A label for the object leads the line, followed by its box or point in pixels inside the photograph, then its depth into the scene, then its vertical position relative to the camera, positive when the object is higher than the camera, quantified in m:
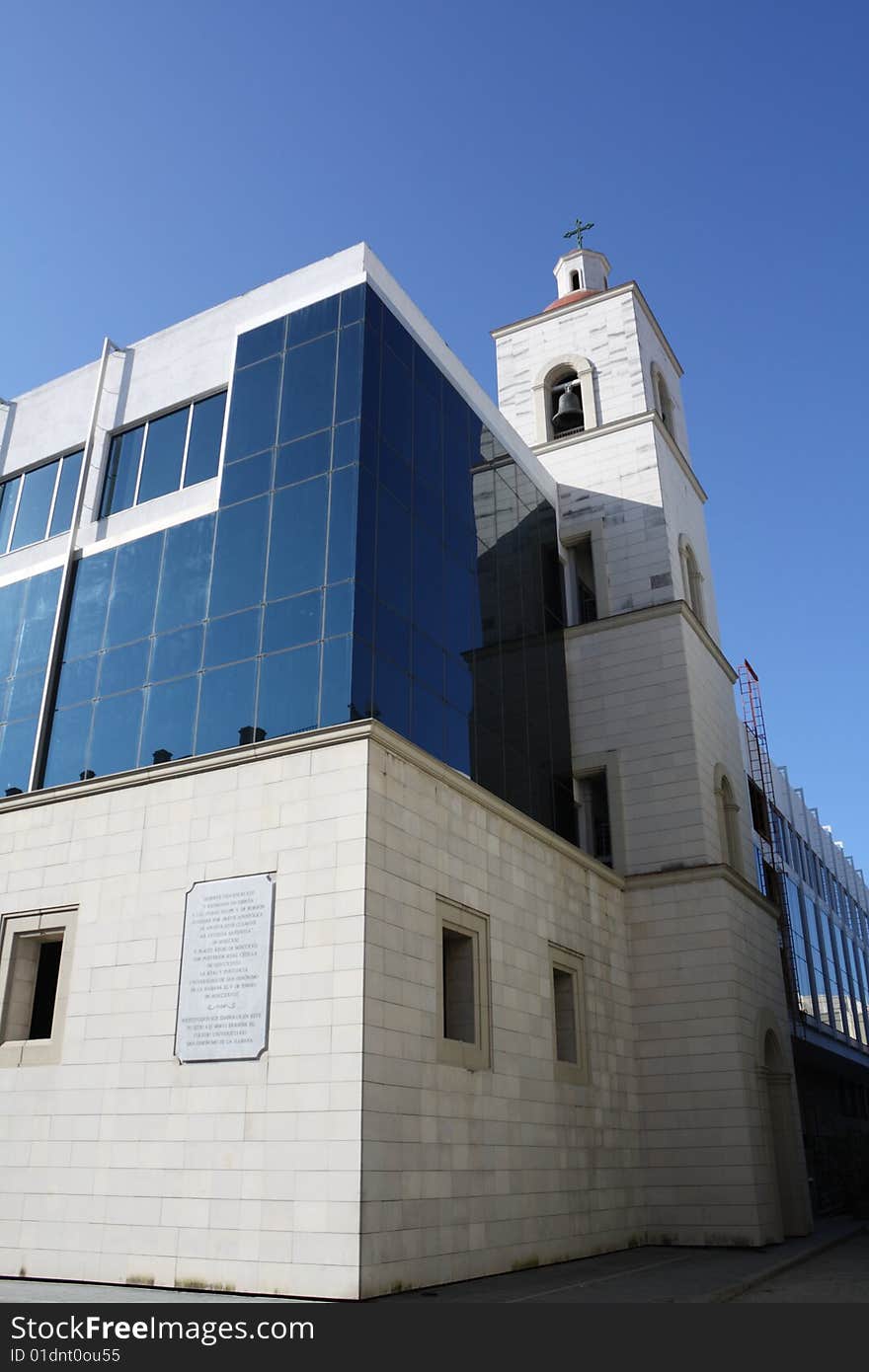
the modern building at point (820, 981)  35.09 +6.85
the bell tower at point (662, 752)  21.58 +9.01
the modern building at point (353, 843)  14.41 +5.16
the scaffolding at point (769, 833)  34.71 +10.95
